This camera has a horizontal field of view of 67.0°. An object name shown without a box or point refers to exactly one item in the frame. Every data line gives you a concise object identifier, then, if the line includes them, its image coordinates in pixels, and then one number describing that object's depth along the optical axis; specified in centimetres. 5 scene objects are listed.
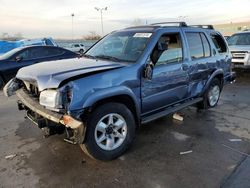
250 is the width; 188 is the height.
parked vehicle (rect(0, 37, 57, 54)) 1399
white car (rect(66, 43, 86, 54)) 2286
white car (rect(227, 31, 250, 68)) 778
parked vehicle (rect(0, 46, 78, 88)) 660
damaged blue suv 238
